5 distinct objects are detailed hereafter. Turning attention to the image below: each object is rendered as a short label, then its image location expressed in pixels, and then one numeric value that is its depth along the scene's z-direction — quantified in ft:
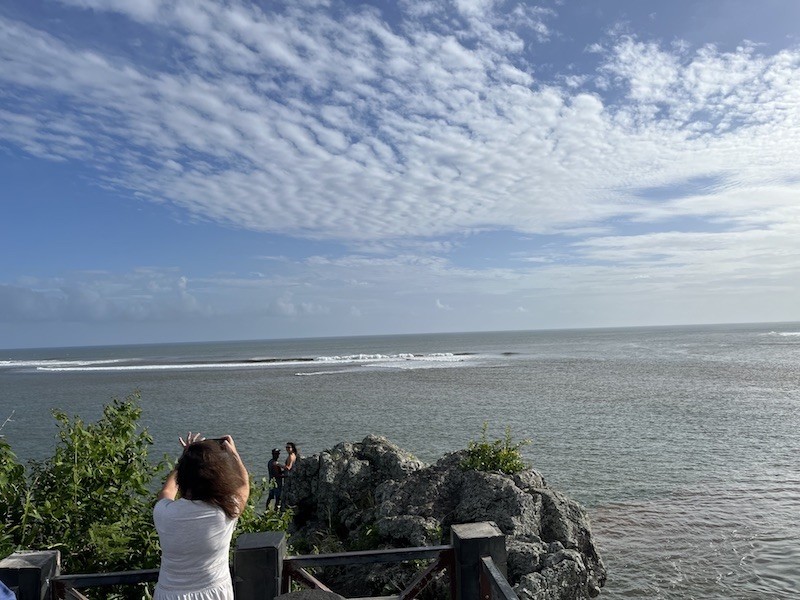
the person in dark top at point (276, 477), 47.16
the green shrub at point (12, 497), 19.84
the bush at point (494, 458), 34.91
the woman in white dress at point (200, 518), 12.12
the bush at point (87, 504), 19.90
